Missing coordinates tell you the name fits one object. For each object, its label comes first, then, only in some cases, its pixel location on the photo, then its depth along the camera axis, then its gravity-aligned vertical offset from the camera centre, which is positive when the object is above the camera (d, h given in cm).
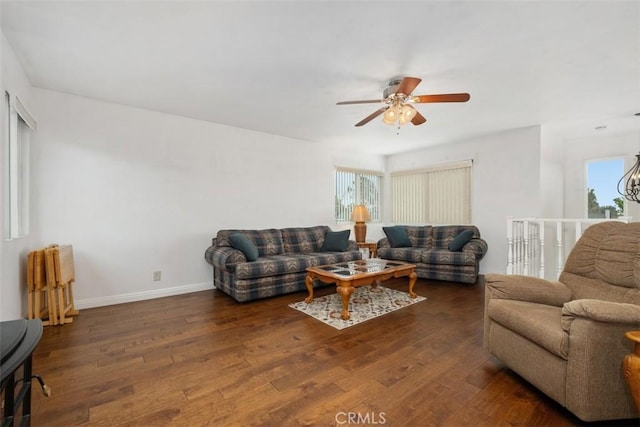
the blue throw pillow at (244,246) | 374 -45
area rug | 297 -110
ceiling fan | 257 +107
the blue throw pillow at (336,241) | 475 -48
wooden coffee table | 301 -70
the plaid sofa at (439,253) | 445 -68
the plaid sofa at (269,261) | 356 -66
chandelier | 433 +47
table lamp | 557 -12
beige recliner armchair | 143 -64
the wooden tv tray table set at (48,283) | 269 -68
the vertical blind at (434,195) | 541 +38
